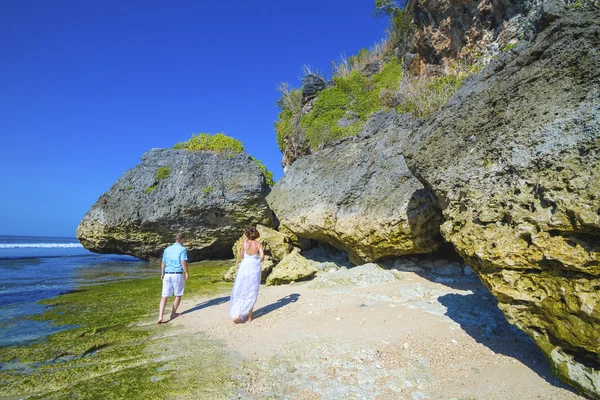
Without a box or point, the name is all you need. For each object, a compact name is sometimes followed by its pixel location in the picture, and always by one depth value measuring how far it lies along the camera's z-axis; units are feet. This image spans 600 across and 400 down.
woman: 21.35
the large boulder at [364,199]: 28.30
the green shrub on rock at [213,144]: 64.13
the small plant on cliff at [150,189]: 57.36
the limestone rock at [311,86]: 82.89
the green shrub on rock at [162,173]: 58.23
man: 24.01
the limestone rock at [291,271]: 32.94
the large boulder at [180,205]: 55.11
